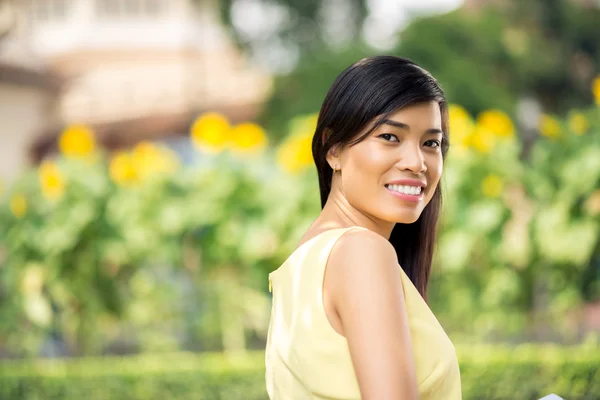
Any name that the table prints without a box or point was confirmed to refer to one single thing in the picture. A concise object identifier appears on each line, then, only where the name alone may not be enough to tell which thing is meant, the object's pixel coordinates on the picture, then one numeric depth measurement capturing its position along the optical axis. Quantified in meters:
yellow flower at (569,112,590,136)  8.71
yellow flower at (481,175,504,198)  9.38
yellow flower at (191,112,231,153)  10.00
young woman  2.18
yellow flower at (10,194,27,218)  10.35
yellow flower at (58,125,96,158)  10.43
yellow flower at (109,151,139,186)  10.25
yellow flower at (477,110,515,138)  9.57
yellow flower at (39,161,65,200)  10.19
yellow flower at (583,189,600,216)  8.46
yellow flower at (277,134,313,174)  9.64
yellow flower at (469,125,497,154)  9.48
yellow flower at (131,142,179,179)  10.17
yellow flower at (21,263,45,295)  10.17
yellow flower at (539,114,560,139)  8.84
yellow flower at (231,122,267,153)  10.01
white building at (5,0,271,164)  38.31
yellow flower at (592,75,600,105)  8.31
